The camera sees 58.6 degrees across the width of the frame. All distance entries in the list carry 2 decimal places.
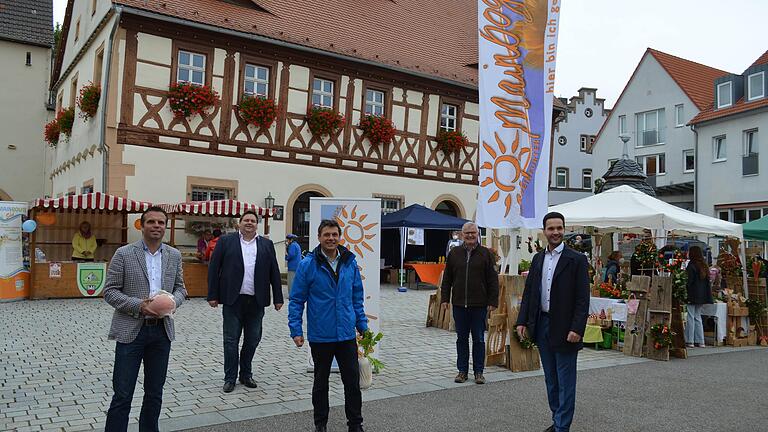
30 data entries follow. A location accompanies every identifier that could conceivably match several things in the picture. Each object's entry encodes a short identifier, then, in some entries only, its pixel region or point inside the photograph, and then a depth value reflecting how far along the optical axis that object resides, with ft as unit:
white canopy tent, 36.40
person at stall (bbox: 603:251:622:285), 41.04
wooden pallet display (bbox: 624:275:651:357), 30.86
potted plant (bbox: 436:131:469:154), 76.18
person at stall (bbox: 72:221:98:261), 48.88
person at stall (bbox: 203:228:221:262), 50.70
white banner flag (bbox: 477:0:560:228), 28.12
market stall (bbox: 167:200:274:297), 50.52
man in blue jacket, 16.87
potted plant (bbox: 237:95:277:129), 61.00
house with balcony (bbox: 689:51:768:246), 97.25
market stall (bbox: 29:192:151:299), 46.06
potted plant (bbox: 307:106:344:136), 65.62
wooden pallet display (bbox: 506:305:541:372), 26.37
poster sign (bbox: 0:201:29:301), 45.16
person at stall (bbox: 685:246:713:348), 34.47
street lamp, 62.90
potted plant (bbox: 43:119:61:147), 75.31
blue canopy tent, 62.75
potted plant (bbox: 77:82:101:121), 59.06
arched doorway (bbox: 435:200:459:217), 78.54
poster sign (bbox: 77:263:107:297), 47.19
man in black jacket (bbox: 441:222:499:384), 23.94
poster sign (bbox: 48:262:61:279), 46.57
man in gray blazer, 14.23
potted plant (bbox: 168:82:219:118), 57.52
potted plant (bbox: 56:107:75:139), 71.00
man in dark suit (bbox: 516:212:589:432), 17.17
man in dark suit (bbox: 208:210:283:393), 22.13
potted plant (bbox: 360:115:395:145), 69.82
